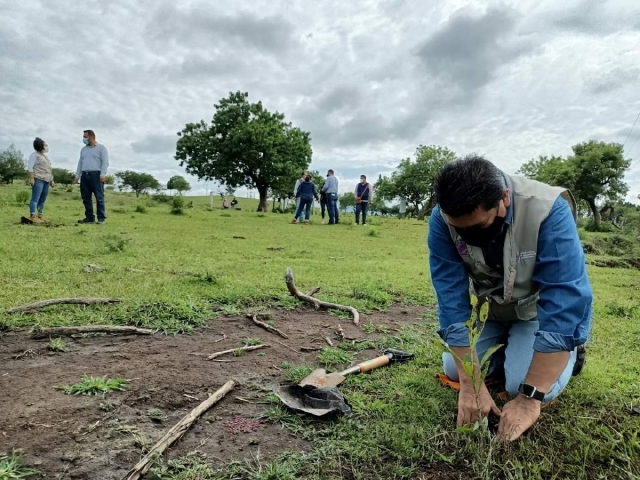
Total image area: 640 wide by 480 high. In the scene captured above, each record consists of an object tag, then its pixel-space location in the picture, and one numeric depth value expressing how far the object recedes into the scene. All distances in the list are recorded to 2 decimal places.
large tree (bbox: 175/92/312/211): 33.31
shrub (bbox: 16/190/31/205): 14.30
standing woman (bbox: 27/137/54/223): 9.81
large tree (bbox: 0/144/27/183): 46.06
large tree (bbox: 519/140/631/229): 42.66
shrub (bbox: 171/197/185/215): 16.84
